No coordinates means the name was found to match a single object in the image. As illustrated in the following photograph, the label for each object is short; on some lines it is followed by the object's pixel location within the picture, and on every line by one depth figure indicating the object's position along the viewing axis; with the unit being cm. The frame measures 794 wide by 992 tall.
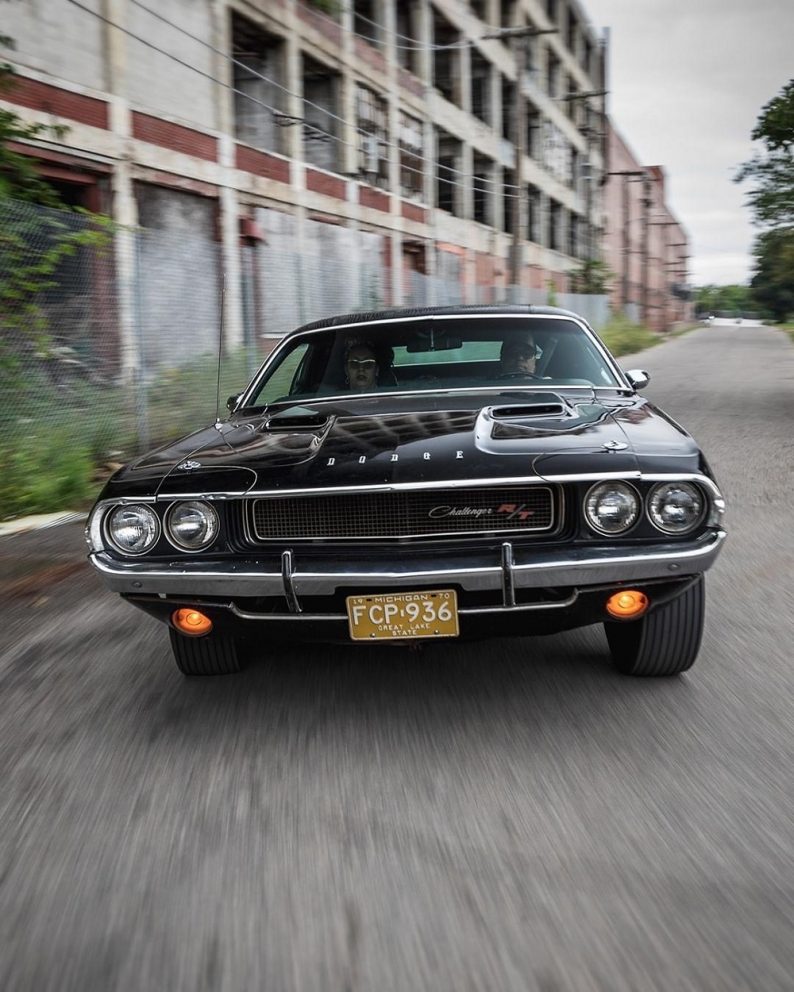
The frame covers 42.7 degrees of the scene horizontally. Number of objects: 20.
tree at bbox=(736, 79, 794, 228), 1436
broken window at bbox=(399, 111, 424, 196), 2669
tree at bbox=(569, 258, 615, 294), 4388
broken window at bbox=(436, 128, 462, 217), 3131
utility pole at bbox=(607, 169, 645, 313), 5208
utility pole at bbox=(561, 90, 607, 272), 5012
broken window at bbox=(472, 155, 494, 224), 3525
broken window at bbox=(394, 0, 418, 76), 2778
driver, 452
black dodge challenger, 302
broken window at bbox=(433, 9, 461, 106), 3159
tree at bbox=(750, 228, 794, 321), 1493
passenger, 455
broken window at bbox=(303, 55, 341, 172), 2159
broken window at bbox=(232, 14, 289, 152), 1934
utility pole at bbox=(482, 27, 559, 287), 2520
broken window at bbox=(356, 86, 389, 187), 2353
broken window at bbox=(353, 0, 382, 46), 2511
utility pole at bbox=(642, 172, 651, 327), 6309
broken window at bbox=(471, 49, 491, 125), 3497
